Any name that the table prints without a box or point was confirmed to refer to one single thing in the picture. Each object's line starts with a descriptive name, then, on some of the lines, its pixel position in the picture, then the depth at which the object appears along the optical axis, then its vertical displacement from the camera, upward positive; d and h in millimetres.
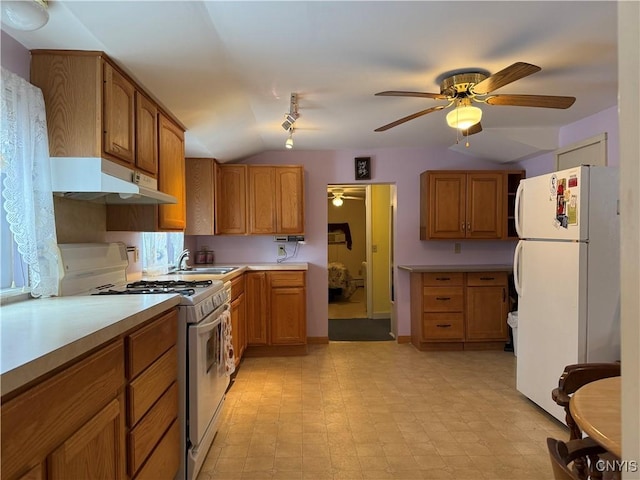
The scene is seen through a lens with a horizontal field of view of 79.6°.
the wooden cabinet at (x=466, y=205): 4301 +372
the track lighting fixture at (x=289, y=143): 3253 +819
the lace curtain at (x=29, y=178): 1550 +262
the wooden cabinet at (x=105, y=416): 858 -513
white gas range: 1938 -480
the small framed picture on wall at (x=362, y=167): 4559 +848
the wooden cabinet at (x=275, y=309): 3969 -736
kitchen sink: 3322 -286
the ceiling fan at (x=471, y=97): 2219 +863
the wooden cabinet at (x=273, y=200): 4207 +426
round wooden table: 909 -475
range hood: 1755 +287
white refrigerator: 2303 -225
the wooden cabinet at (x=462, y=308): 4176 -760
